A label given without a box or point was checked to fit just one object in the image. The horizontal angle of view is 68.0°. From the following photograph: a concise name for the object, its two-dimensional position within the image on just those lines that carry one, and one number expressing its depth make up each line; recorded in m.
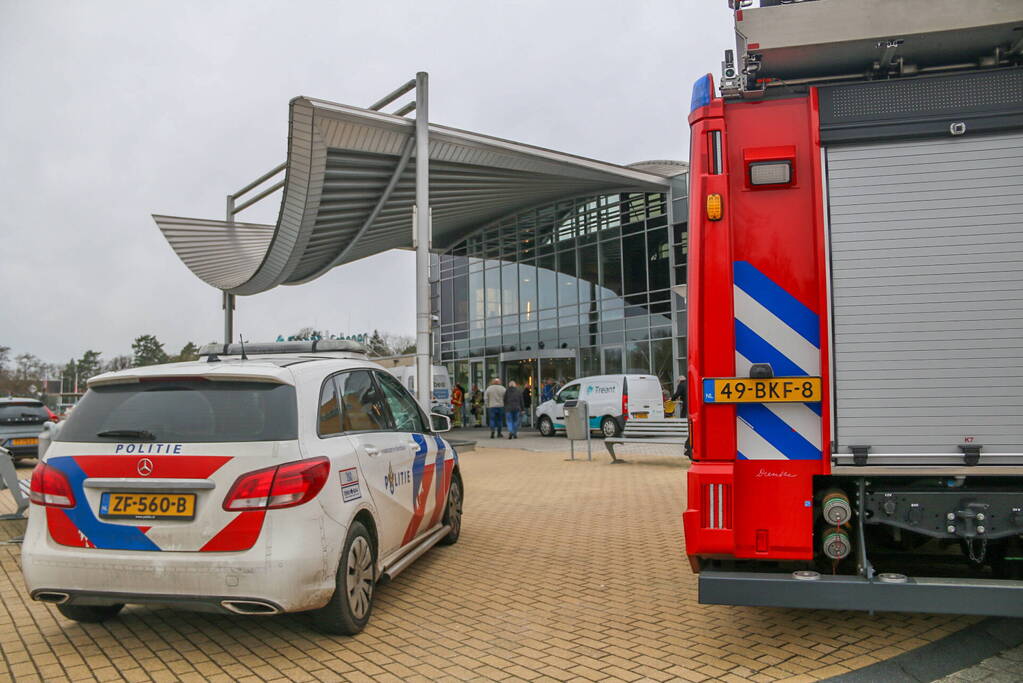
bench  13.38
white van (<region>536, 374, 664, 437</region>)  19.67
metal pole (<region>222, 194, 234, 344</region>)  32.19
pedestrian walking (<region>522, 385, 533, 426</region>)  26.81
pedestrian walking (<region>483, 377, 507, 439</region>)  21.42
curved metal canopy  17.59
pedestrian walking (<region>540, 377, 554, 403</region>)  24.53
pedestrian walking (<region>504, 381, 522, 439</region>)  21.39
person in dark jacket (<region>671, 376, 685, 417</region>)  18.78
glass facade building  24.67
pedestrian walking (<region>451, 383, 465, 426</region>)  25.86
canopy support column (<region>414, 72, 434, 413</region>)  17.61
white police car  3.79
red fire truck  3.59
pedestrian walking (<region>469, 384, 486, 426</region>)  28.53
